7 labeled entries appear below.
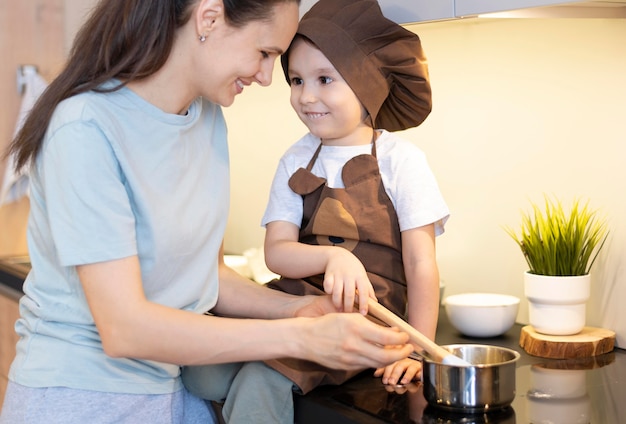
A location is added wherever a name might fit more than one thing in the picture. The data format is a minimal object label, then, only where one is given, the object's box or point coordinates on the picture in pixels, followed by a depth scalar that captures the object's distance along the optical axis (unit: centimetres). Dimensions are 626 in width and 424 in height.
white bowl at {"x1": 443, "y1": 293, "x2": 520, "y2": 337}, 150
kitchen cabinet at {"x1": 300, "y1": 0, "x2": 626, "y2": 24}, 109
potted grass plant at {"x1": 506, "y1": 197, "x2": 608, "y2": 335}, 140
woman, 103
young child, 130
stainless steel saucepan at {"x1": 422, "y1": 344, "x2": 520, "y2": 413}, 104
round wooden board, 137
